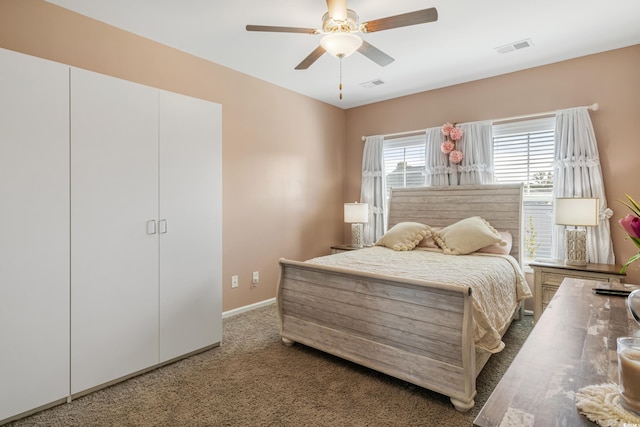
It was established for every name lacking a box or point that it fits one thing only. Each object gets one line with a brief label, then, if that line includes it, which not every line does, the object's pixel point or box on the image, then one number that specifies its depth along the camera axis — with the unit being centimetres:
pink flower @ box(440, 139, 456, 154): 414
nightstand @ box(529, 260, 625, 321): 296
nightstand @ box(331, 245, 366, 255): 463
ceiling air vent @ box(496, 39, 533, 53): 314
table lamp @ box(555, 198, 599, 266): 307
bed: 201
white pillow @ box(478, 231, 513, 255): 339
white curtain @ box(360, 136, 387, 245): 489
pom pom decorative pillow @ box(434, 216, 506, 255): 338
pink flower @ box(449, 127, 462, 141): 408
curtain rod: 331
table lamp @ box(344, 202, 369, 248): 460
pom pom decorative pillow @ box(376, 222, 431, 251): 373
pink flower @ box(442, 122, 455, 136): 416
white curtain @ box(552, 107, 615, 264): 327
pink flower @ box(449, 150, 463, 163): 408
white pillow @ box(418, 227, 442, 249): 377
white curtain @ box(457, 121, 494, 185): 396
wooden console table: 76
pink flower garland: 409
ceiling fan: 208
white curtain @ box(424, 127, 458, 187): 422
